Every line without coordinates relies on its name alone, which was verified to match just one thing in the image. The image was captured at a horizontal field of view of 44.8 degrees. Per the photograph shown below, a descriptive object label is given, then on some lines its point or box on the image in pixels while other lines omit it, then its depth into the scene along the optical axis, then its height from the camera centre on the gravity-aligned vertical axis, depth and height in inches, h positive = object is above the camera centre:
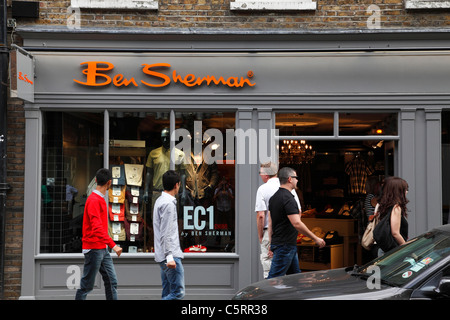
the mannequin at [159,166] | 363.9 +6.4
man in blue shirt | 251.1 -29.6
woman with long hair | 258.1 -14.7
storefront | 350.9 +30.7
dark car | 179.2 -38.1
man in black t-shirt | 270.5 -25.9
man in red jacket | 272.4 -30.0
